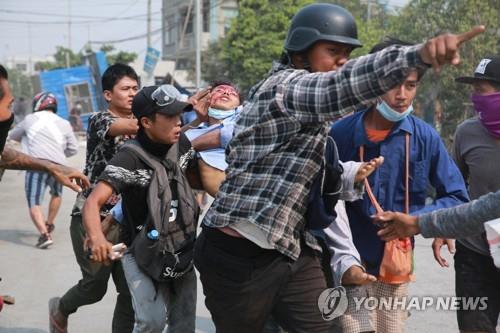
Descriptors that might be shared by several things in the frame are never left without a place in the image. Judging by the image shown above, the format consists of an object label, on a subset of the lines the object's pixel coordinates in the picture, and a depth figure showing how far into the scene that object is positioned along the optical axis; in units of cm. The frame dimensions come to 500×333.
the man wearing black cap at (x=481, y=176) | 383
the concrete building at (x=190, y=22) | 5069
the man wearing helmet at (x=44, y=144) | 865
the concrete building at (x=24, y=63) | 13312
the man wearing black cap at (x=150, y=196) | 367
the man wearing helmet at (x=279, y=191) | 264
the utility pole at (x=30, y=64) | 12850
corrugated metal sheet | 3647
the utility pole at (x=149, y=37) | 3944
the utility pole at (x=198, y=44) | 2303
